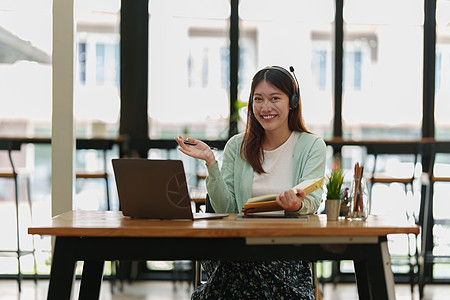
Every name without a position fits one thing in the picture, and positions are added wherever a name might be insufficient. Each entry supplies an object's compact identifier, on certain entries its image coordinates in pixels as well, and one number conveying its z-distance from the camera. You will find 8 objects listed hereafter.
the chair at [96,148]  4.51
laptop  2.73
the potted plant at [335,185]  2.85
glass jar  2.85
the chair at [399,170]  4.54
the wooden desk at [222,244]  2.59
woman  2.99
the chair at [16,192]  4.51
